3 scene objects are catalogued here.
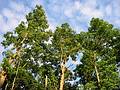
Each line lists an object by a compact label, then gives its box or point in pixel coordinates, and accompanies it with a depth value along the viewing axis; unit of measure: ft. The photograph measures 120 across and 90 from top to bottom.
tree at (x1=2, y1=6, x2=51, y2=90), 64.30
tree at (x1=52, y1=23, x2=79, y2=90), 68.32
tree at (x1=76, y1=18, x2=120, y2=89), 61.14
